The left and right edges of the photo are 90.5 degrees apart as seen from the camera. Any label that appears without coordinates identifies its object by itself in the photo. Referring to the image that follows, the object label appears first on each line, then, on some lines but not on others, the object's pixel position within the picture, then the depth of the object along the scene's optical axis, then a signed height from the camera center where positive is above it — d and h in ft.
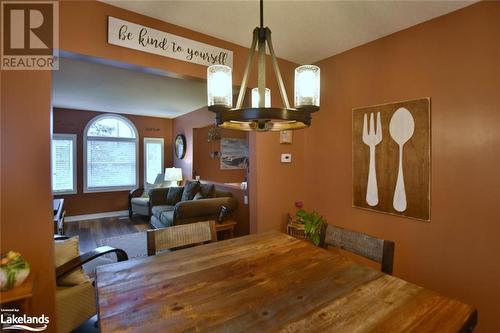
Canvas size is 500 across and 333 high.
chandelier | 3.34 +1.06
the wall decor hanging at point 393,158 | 6.50 +0.20
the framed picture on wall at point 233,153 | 18.44 +0.90
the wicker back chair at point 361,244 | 4.40 -1.56
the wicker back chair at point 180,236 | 5.01 -1.53
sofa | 11.73 -2.06
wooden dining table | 2.81 -1.78
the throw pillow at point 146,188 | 19.03 -1.86
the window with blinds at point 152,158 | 20.97 +0.59
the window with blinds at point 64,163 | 17.62 +0.14
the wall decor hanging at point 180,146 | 19.60 +1.57
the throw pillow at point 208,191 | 13.71 -1.45
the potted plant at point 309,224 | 8.09 -1.99
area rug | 12.25 -4.21
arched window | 18.75 +0.85
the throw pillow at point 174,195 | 16.30 -1.99
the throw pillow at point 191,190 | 14.87 -1.55
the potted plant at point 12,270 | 4.19 -1.83
